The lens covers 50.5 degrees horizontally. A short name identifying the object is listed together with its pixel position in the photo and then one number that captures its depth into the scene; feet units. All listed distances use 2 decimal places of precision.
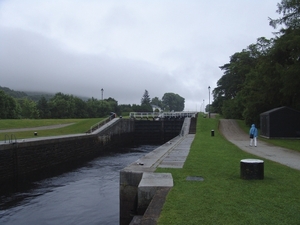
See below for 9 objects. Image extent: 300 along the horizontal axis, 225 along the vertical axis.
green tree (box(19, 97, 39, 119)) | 232.53
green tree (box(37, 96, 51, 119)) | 251.19
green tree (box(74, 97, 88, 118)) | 268.41
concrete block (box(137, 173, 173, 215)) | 22.07
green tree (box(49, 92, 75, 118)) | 253.24
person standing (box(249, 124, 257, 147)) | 58.25
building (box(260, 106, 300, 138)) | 73.97
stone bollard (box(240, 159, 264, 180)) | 25.22
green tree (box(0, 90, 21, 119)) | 205.26
